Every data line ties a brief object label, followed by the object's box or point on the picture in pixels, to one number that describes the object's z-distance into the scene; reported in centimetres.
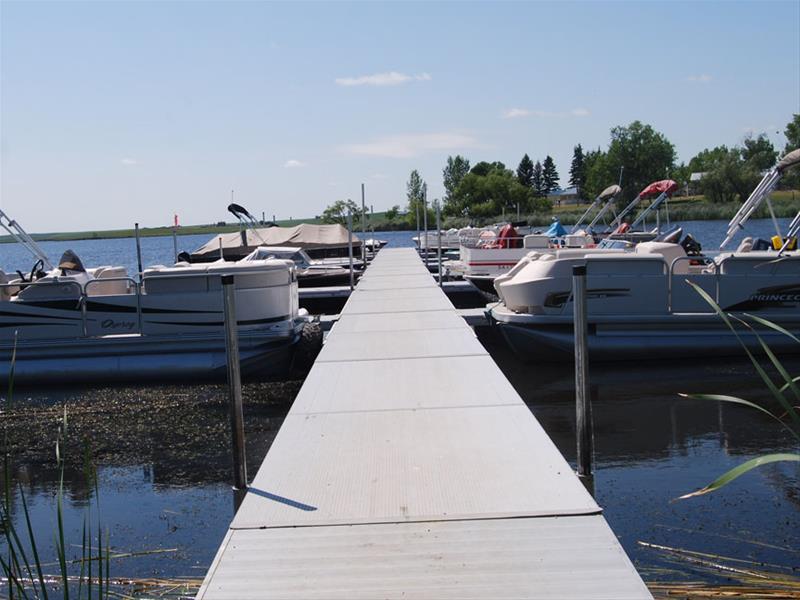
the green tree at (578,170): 15325
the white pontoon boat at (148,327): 1170
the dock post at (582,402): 585
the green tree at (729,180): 8488
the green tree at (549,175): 16425
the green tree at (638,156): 11012
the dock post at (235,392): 581
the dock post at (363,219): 1973
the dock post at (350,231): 1643
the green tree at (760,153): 9138
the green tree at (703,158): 13438
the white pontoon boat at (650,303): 1175
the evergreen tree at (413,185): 12159
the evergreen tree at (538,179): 16076
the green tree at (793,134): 8756
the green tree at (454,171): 14575
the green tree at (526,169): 15660
